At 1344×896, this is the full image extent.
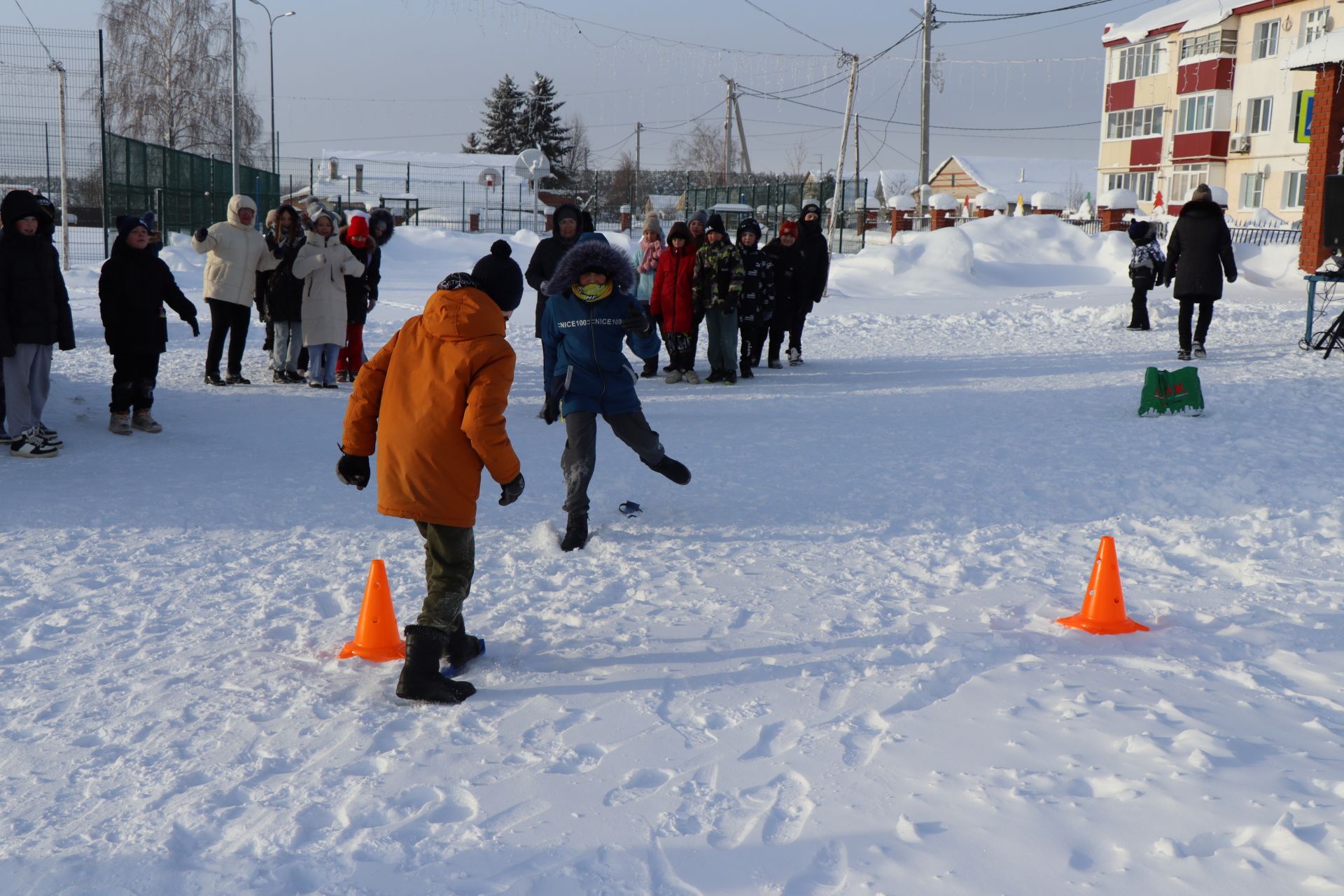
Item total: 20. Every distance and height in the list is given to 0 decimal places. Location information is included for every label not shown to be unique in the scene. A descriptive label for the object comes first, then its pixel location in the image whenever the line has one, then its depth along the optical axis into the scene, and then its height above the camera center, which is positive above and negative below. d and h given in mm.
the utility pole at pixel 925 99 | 31672 +4781
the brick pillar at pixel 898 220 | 32250 +1555
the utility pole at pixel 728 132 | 58250 +7058
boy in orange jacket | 4047 -603
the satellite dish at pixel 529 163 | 40875 +3637
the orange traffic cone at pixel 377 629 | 4516 -1425
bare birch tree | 39469 +6175
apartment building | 39219 +6686
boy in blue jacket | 6012 -435
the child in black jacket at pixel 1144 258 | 15836 +347
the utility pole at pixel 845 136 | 32562 +4054
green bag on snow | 9477 -888
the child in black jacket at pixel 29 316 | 7270 -413
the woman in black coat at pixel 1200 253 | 12242 +338
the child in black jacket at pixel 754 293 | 11798 -219
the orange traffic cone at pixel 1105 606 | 4844 -1343
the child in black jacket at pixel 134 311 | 8164 -402
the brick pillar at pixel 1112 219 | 30312 +1647
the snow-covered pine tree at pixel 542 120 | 72125 +8986
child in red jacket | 11297 -170
